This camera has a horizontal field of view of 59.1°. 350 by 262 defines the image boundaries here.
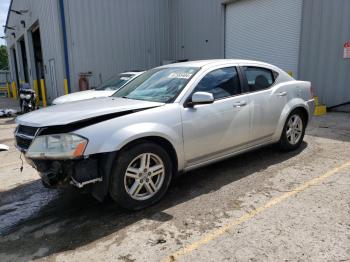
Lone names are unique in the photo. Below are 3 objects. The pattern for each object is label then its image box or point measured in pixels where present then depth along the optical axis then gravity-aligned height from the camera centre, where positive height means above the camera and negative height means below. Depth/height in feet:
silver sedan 10.09 -2.12
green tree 260.25 +10.61
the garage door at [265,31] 35.86 +4.62
